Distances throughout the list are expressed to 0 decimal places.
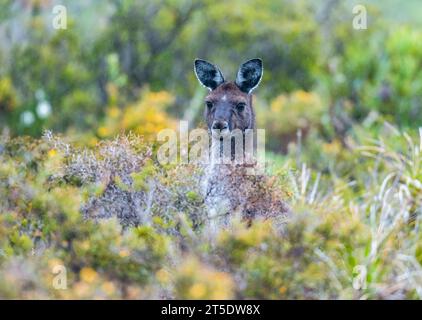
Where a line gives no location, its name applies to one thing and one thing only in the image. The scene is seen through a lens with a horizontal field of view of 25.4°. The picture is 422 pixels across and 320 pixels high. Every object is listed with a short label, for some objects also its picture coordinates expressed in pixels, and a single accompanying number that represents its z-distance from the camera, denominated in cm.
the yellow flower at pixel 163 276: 653
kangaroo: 741
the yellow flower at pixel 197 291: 594
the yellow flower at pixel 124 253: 689
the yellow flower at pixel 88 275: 667
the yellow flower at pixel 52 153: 832
